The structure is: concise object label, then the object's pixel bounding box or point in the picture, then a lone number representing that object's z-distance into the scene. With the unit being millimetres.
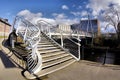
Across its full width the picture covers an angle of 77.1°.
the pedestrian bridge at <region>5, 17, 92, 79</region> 3797
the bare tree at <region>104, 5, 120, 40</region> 17726
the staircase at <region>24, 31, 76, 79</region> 3753
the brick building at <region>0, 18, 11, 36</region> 17128
